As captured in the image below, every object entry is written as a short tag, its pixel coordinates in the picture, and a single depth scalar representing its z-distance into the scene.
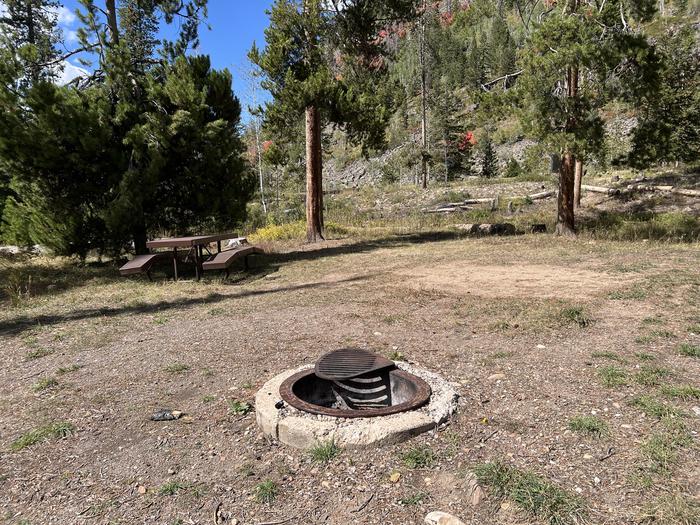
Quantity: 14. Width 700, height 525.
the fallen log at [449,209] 20.75
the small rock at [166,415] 3.18
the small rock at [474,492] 2.18
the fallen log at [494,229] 13.70
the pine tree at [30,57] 8.84
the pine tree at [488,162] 47.50
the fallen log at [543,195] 20.75
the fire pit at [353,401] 2.69
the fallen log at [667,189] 16.45
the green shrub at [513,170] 37.63
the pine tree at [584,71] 9.25
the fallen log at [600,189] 18.80
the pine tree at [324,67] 11.45
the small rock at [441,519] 2.04
